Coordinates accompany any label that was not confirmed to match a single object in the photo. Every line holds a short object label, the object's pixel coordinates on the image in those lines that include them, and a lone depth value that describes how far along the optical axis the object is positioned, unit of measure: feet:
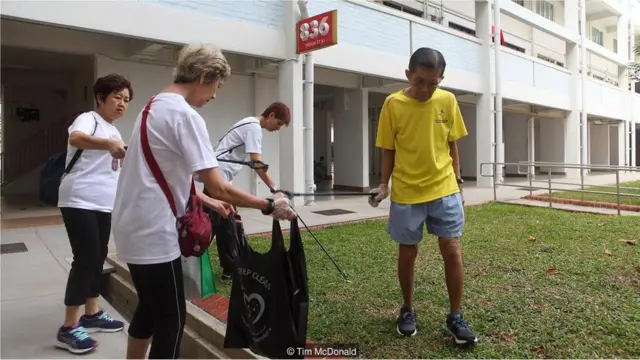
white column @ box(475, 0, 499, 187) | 46.06
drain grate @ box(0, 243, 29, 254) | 17.92
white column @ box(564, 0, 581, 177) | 62.13
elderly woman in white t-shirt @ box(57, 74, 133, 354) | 9.23
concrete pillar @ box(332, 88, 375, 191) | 45.80
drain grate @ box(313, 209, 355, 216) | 28.78
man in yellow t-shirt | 9.07
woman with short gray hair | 6.11
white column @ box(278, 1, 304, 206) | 30.04
